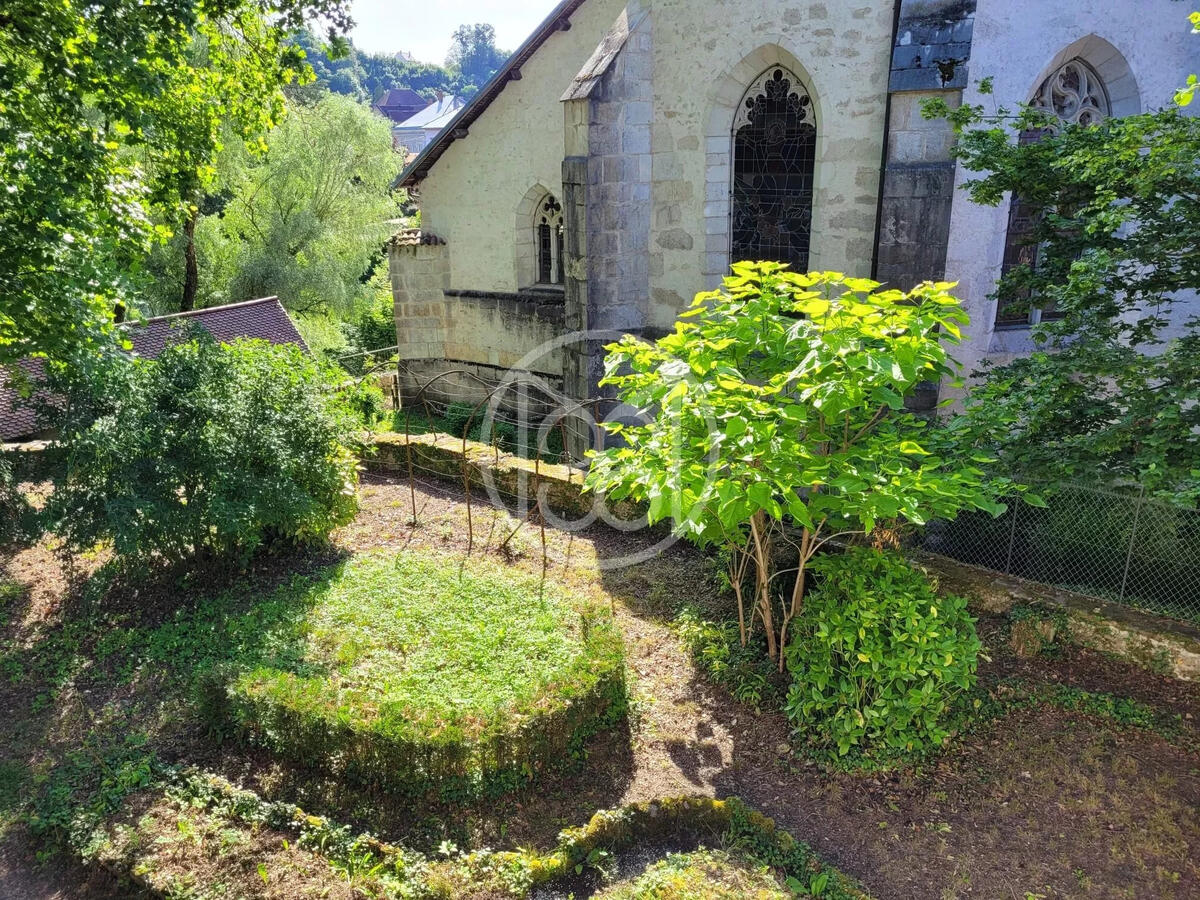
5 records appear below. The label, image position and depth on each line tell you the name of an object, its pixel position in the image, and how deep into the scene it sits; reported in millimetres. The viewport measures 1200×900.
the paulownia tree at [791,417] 4805
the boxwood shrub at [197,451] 7191
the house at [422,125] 75000
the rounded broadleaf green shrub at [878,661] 5371
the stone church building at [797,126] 7785
